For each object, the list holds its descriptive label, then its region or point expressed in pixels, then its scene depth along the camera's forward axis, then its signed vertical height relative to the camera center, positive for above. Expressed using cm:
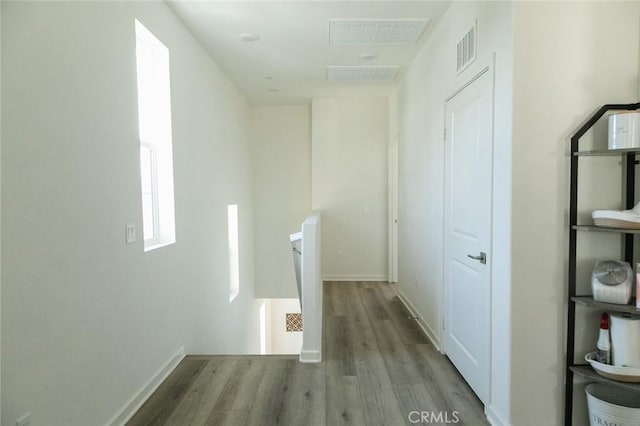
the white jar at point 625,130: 179 +30
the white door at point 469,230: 229 -27
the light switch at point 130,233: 232 -23
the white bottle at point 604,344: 189 -81
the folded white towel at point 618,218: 177 -14
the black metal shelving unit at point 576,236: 191 -25
